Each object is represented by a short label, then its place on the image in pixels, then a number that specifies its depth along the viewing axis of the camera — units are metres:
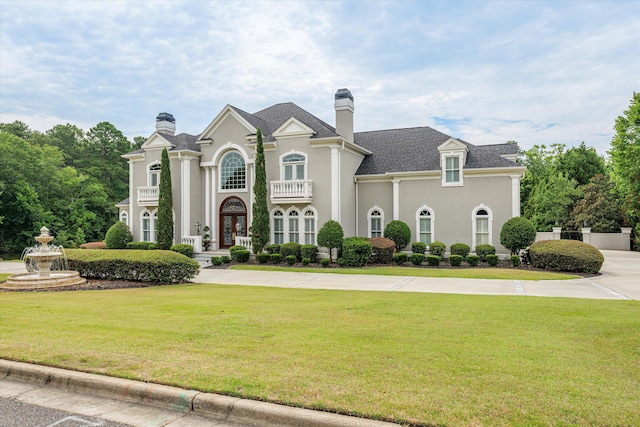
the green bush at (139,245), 26.25
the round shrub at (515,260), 20.65
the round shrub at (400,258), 22.25
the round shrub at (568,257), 18.25
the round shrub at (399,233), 23.52
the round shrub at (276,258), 22.69
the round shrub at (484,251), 21.95
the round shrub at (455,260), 21.17
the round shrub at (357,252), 21.33
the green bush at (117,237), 26.98
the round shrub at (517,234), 21.08
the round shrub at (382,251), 22.20
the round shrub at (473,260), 21.11
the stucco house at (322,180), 23.27
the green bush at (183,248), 24.39
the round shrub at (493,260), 21.06
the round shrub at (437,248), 22.69
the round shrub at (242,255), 23.34
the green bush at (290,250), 22.89
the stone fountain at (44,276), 14.24
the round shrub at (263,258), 23.01
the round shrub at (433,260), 21.47
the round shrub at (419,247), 23.19
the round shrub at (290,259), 22.30
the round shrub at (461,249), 22.25
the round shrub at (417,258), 21.70
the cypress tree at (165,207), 25.31
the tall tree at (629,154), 31.97
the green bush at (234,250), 23.58
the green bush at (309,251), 22.62
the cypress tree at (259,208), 23.75
